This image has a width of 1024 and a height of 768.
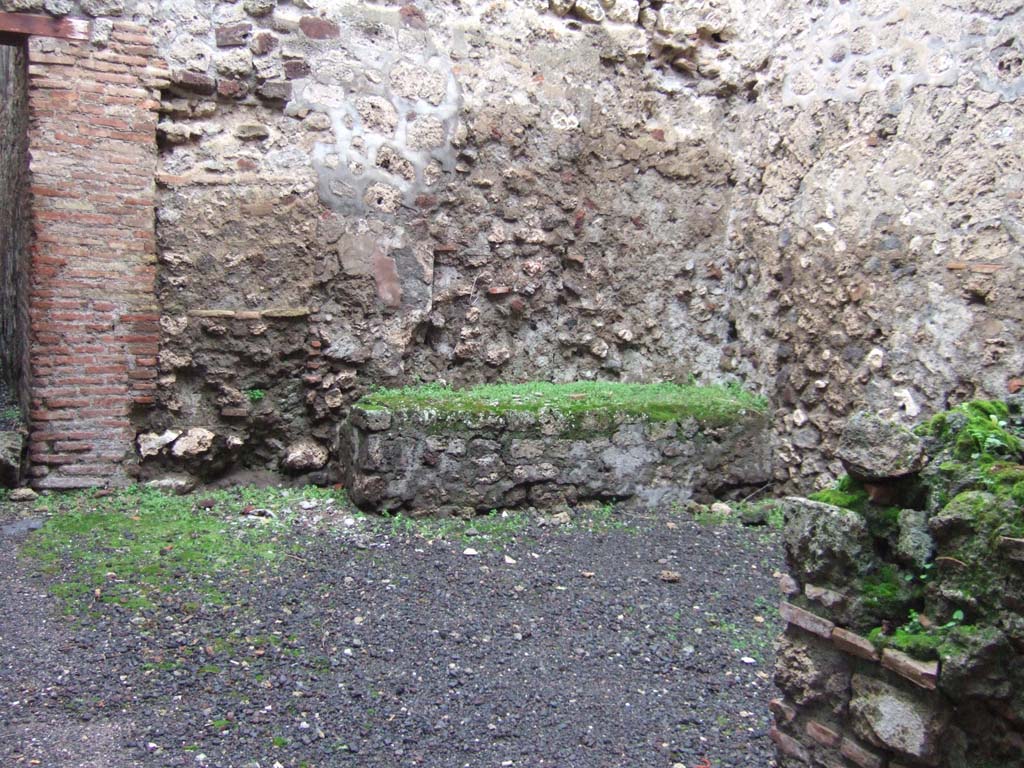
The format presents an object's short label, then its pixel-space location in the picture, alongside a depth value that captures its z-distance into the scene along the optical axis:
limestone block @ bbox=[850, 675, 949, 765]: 2.12
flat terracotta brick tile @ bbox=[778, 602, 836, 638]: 2.39
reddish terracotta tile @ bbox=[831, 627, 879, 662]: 2.26
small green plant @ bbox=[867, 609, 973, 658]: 2.12
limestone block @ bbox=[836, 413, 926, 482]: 2.40
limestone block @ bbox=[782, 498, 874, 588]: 2.37
